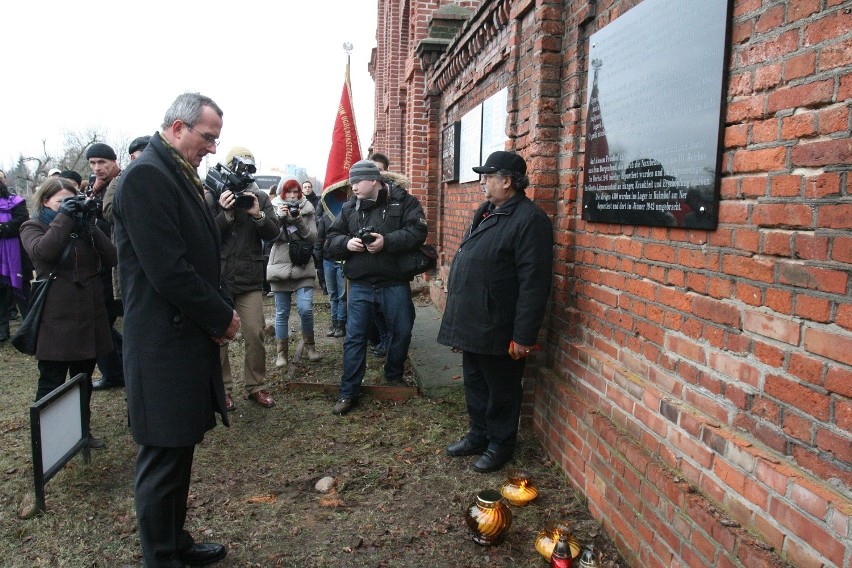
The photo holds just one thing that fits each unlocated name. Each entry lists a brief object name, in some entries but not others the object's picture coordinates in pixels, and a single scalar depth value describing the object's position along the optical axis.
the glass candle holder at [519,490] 3.09
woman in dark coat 3.58
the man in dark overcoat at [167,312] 2.20
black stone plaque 2.16
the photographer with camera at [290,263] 5.42
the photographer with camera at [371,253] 4.50
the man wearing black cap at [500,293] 3.13
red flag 7.46
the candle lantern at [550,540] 2.51
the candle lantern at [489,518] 2.69
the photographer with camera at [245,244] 4.09
